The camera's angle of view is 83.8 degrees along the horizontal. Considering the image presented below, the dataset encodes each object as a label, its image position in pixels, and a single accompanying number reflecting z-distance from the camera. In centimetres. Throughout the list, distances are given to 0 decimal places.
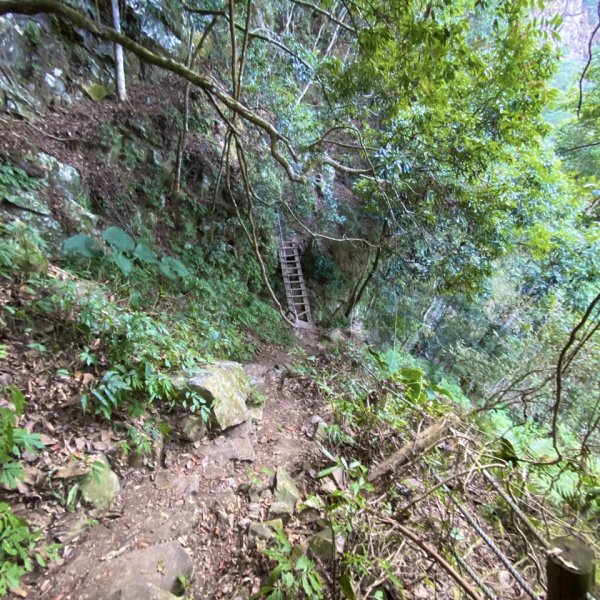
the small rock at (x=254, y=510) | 247
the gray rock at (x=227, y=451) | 276
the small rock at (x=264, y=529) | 222
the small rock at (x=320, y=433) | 340
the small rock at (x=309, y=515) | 246
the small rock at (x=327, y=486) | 270
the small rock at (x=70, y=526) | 183
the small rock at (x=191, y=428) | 279
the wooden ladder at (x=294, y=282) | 787
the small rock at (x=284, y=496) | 249
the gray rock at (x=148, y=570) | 176
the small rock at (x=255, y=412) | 366
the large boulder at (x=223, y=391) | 294
